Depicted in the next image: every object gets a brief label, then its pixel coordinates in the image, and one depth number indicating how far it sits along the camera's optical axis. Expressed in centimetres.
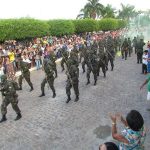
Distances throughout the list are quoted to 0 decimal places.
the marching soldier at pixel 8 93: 1032
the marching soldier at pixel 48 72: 1301
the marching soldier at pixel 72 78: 1228
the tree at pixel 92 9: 6569
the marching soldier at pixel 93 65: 1558
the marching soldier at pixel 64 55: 1889
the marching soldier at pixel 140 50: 2125
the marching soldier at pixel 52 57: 1627
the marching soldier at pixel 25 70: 1431
